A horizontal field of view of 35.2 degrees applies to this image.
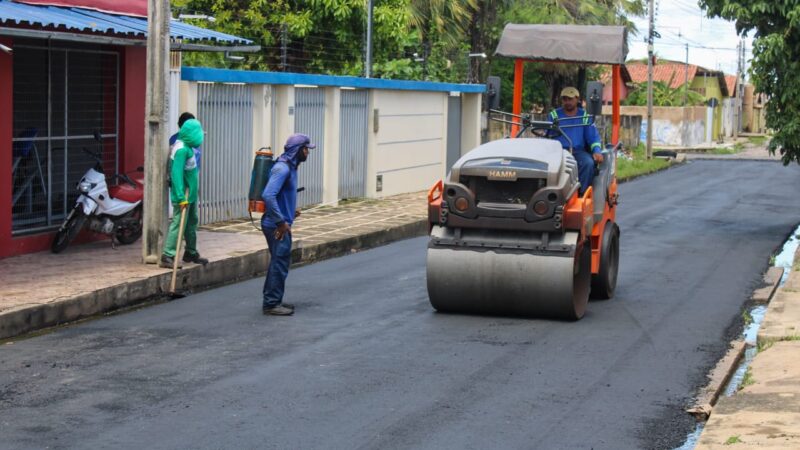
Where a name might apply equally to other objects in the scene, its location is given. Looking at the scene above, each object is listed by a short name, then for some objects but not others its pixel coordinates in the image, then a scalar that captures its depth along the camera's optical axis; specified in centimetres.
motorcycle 1471
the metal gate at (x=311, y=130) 2120
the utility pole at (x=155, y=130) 1362
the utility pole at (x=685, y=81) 7614
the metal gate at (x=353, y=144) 2314
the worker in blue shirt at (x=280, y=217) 1195
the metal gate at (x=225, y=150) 1820
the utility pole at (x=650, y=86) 4644
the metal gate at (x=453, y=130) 2967
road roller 1148
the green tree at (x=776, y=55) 1995
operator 1298
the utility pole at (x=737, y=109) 8644
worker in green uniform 1373
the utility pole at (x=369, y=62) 2516
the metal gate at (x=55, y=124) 1466
